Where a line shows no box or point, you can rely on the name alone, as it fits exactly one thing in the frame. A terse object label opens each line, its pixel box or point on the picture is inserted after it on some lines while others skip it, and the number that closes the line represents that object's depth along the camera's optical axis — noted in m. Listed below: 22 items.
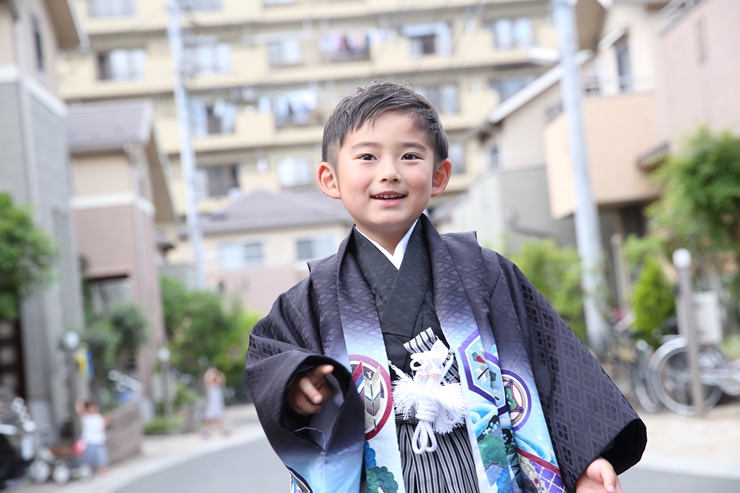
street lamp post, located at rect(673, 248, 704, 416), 10.38
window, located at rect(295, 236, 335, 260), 38.06
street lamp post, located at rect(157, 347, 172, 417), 23.84
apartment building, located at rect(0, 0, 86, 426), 14.80
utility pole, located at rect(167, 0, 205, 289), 26.34
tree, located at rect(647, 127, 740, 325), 11.48
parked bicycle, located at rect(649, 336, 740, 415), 10.59
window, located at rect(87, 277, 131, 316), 23.77
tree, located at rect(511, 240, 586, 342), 13.69
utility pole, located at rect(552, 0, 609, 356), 13.25
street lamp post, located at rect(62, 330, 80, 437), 14.27
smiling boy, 2.28
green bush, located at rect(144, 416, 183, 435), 21.44
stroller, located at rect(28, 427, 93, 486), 12.58
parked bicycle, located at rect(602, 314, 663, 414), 11.41
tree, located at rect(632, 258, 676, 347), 12.51
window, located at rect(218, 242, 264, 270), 37.94
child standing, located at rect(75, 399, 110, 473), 13.23
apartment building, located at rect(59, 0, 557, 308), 41.44
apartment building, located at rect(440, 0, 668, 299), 17.23
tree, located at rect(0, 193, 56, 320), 11.00
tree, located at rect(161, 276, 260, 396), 26.02
